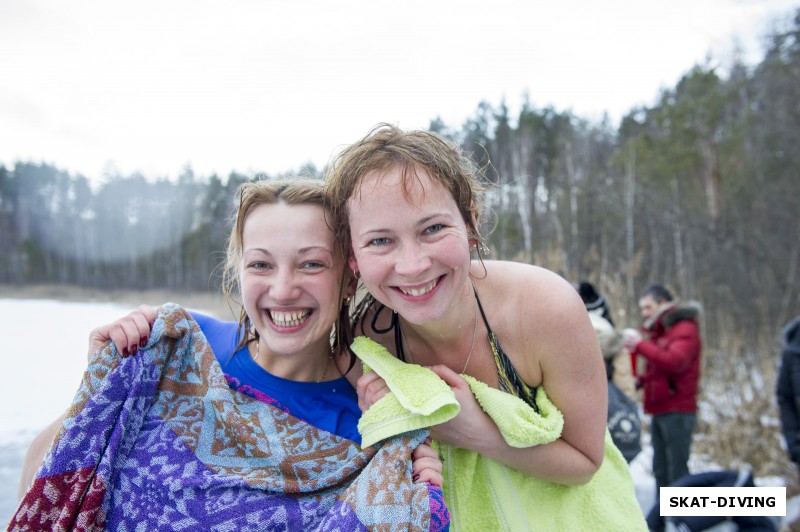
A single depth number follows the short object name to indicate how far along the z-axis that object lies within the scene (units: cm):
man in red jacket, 492
